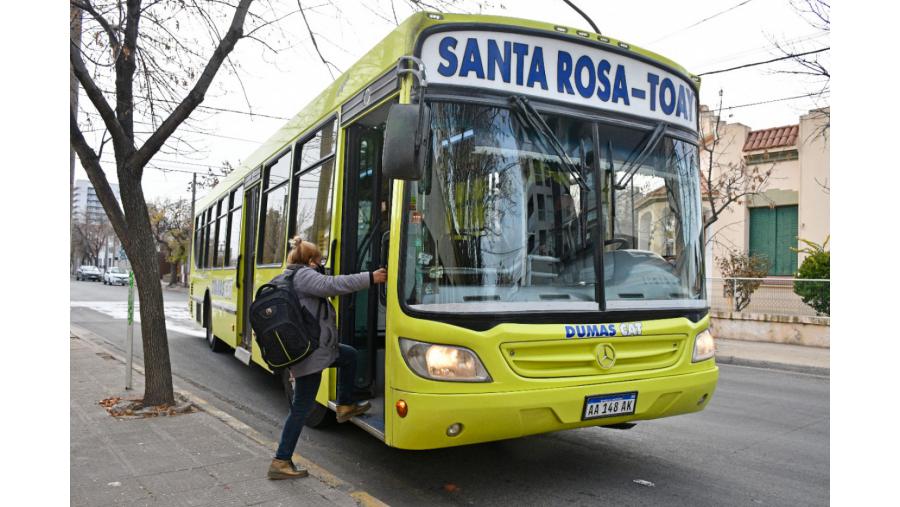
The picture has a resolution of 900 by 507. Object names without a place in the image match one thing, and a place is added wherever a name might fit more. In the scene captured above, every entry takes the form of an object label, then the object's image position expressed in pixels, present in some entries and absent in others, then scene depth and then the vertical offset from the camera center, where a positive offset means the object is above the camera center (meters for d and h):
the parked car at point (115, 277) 53.69 -1.80
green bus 4.16 +0.18
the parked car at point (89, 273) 63.66 -1.80
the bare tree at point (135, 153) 6.79 +1.03
